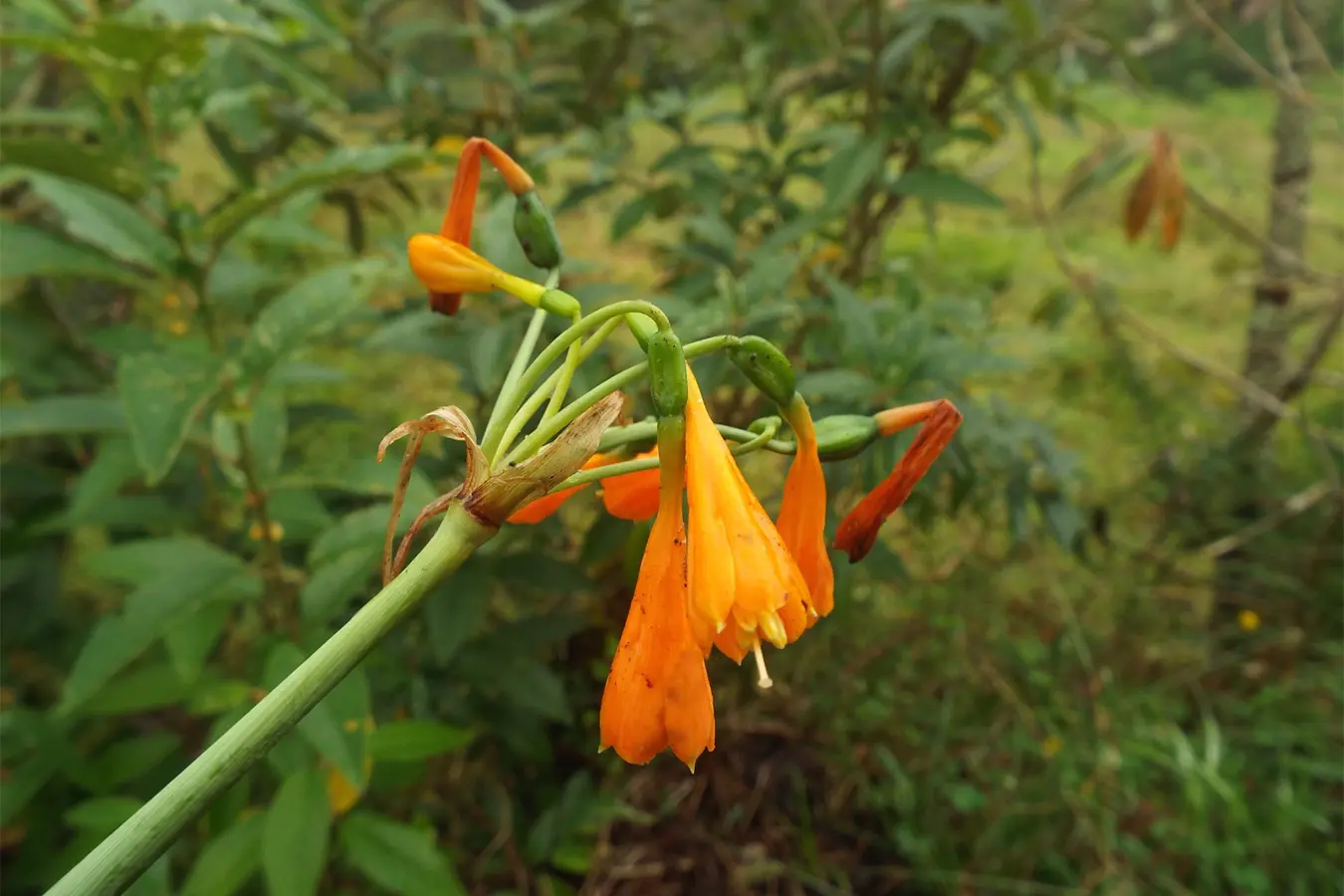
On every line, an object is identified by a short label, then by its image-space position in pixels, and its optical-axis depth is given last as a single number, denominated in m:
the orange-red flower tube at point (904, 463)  0.12
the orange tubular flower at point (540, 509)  0.11
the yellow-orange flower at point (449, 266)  0.13
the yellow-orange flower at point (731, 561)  0.10
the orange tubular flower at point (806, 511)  0.12
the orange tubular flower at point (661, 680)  0.10
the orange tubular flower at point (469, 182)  0.13
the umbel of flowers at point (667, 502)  0.10
